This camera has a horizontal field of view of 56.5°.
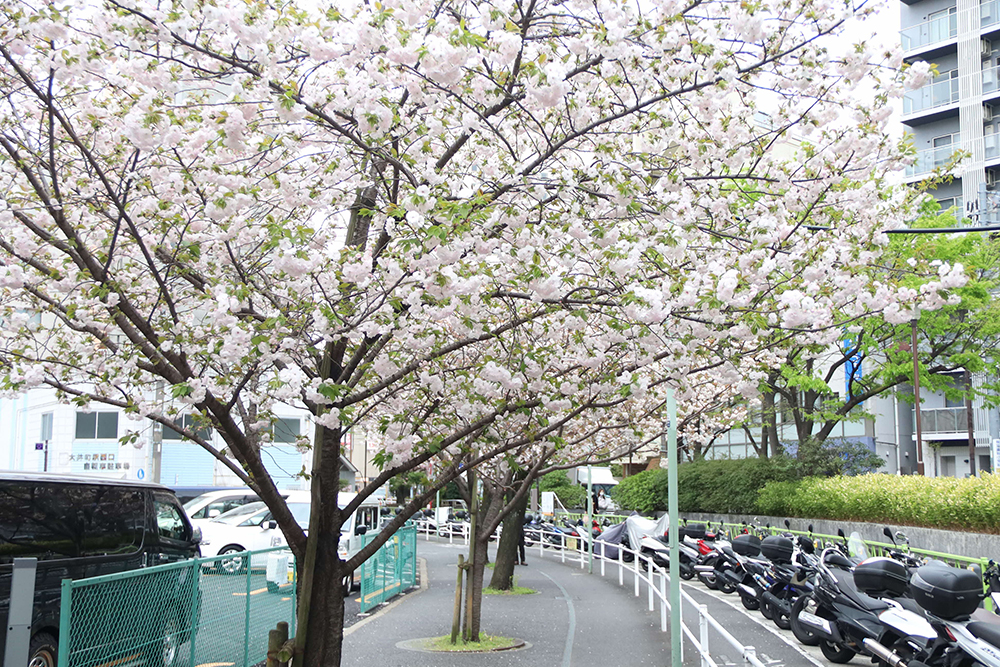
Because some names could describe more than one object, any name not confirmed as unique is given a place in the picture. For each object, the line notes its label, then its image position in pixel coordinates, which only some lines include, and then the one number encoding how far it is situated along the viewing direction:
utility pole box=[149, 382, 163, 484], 21.06
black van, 7.51
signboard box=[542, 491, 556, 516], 37.19
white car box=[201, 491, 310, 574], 20.14
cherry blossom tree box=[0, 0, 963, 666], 5.41
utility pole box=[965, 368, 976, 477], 26.03
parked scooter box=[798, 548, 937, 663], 8.60
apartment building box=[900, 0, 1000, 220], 35.75
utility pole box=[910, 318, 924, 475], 23.20
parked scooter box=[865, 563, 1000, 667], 6.58
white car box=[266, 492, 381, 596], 10.66
